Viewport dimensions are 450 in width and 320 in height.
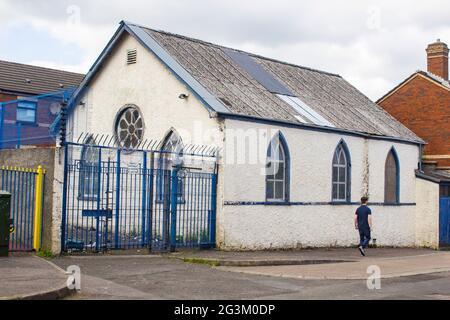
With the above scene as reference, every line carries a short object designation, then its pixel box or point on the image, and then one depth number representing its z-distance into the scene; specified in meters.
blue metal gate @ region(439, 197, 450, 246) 24.56
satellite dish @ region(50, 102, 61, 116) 22.92
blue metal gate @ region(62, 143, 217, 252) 15.05
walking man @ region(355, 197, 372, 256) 18.45
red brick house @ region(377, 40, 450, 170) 27.91
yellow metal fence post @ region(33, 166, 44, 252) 14.75
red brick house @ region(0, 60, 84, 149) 19.97
